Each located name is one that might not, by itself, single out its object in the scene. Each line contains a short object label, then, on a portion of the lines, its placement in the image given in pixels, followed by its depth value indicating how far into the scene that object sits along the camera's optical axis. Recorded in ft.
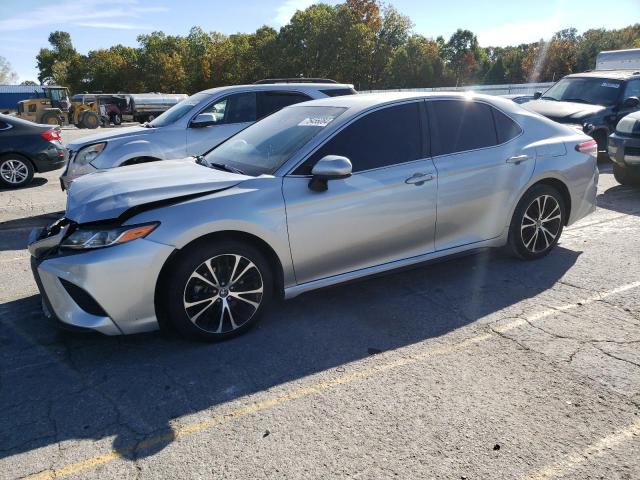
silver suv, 23.80
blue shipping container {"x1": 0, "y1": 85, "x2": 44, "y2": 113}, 178.19
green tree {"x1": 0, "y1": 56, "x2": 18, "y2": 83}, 433.73
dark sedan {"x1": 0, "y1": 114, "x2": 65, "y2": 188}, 32.91
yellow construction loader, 104.94
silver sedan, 11.02
